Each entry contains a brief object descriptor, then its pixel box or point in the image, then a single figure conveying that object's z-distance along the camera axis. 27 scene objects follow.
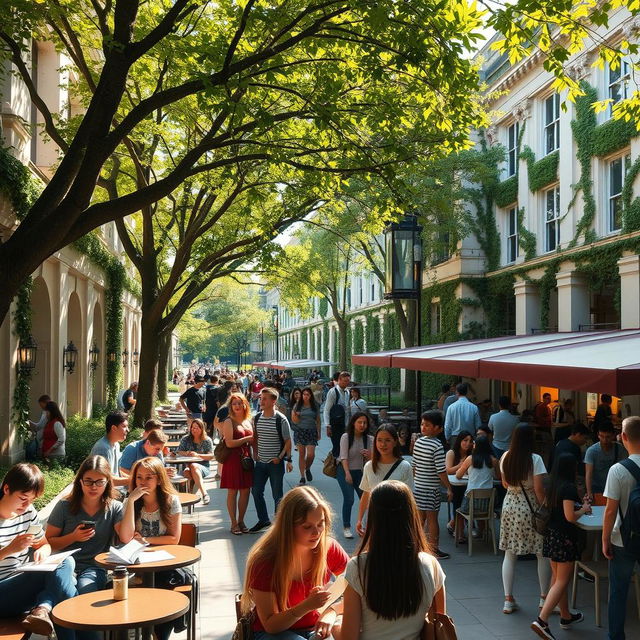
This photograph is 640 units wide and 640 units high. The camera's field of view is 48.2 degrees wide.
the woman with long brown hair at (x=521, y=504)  6.83
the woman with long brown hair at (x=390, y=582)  3.33
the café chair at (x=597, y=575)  6.54
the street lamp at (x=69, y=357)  17.79
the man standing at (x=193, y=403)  18.44
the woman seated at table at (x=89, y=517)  5.77
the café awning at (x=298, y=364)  35.44
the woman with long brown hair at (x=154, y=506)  6.22
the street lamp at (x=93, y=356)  21.92
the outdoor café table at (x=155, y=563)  5.41
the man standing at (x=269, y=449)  10.09
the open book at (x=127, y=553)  5.30
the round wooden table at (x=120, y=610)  4.32
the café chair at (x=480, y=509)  8.80
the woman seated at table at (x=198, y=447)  10.66
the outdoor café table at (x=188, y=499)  8.30
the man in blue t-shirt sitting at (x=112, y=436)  8.45
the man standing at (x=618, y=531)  5.55
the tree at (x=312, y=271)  24.94
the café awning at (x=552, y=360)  6.91
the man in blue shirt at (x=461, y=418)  12.33
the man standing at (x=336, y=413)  13.24
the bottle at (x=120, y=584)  4.73
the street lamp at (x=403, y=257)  16.70
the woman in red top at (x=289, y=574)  3.79
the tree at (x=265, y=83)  7.36
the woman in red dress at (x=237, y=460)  9.94
